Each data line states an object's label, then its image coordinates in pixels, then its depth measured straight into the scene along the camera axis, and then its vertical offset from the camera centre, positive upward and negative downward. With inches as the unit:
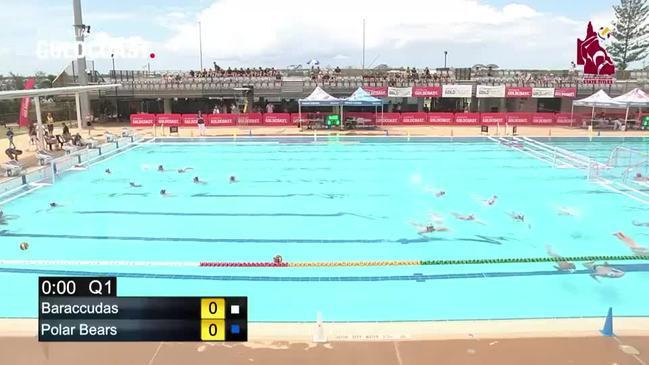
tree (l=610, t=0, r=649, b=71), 2213.3 +293.4
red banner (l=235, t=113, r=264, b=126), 1240.2 -42.9
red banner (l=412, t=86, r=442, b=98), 1301.7 +21.0
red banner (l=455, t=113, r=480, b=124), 1259.2 -41.4
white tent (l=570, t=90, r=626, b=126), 1104.8 -5.6
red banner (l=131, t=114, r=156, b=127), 1242.0 -44.3
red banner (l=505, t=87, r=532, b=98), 1289.4 +19.6
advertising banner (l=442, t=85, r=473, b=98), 1306.6 +23.3
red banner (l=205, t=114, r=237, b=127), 1231.5 -44.7
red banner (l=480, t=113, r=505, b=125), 1245.1 -43.8
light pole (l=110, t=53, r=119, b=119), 1411.7 -6.0
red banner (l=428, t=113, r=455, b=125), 1272.1 -44.0
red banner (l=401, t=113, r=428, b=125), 1279.5 -46.2
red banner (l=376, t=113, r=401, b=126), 1264.8 -45.8
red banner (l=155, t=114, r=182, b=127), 1230.3 -41.7
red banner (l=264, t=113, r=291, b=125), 1243.2 -42.2
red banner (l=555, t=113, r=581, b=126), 1249.4 -47.3
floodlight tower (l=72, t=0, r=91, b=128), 1237.7 +112.0
